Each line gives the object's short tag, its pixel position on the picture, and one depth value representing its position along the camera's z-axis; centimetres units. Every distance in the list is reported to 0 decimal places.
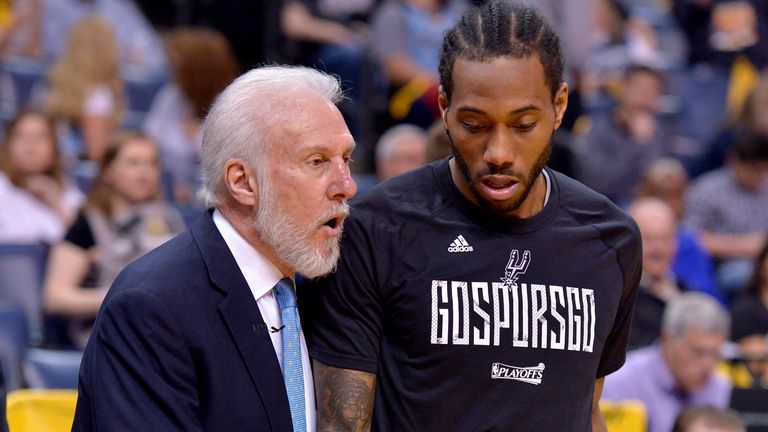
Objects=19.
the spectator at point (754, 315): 1239
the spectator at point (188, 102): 1520
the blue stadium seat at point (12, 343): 951
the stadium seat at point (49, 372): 886
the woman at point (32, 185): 1320
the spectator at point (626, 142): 1634
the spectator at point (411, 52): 1592
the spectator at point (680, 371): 1097
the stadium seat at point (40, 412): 779
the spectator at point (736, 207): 1520
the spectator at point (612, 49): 2028
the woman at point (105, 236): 1141
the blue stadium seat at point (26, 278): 1170
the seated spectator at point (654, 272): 1255
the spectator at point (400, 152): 1326
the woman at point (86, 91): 1533
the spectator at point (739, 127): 1586
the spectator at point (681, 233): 1409
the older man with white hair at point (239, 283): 516
